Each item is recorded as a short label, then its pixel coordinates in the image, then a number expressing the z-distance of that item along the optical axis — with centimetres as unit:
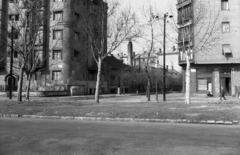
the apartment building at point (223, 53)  3253
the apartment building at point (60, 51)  3872
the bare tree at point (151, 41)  2152
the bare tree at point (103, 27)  2055
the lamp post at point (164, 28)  2041
